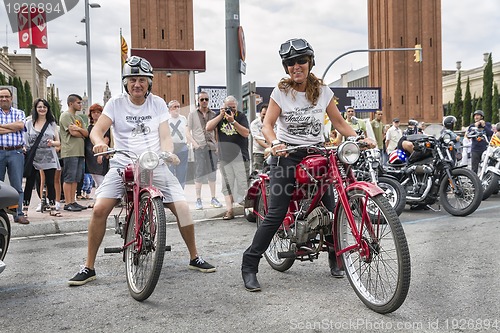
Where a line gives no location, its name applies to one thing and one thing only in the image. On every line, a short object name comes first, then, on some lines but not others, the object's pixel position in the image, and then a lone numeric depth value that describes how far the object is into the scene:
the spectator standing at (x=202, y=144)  8.74
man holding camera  8.08
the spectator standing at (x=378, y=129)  14.16
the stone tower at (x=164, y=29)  57.69
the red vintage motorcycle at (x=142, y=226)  3.67
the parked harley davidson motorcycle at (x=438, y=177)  7.71
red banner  13.35
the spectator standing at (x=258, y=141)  9.16
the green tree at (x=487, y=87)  72.50
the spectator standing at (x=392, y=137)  15.29
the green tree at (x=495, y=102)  72.11
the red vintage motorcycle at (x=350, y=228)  3.27
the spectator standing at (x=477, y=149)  11.99
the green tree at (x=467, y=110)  78.12
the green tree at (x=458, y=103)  81.25
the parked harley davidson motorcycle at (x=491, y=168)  9.33
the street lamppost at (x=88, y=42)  24.76
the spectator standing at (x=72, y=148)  8.43
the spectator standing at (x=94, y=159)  8.90
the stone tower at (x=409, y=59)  59.38
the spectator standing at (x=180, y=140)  9.61
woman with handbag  8.27
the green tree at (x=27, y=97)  75.38
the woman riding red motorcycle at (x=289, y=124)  4.00
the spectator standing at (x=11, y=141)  7.04
